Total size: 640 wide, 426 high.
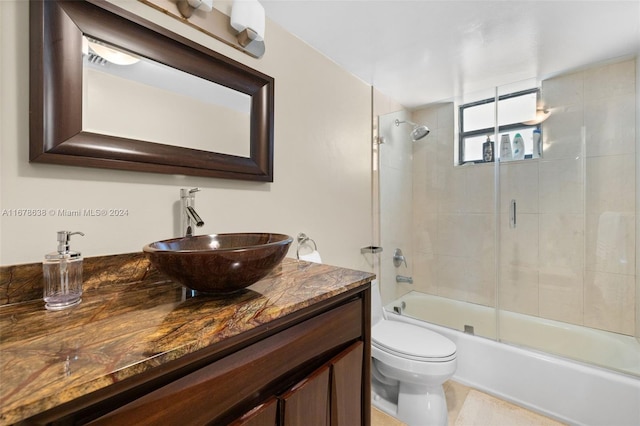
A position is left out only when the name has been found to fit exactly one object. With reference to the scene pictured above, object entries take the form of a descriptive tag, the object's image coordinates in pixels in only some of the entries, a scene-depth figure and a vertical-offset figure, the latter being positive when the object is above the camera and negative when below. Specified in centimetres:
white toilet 143 -85
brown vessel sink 61 -12
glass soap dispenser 68 -16
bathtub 146 -94
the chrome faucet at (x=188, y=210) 99 +1
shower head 247 +75
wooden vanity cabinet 44 -35
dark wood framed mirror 73 +37
